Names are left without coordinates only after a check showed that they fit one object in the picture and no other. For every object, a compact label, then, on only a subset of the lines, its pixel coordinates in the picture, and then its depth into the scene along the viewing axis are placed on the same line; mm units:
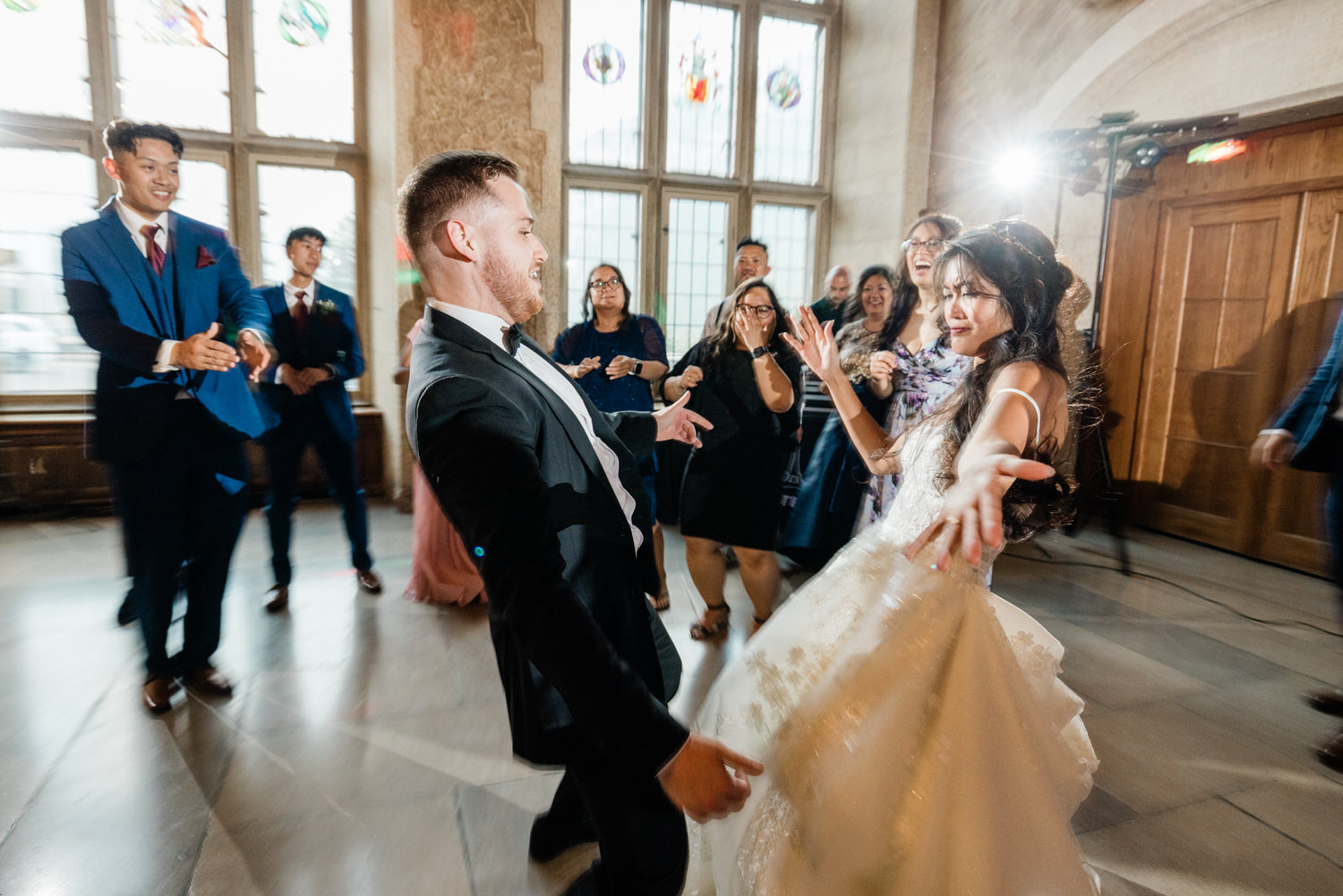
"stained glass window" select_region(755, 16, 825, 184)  5980
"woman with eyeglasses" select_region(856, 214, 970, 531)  2320
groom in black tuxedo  912
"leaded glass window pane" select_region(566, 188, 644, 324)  5688
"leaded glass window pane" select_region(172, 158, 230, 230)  5023
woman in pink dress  3178
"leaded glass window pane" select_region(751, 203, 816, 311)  6172
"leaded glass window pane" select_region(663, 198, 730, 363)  5949
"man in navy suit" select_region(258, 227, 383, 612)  3160
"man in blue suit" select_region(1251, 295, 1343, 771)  2164
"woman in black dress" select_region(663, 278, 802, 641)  2715
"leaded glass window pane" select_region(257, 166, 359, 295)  5215
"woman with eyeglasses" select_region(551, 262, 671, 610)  3262
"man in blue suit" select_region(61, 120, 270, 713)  2029
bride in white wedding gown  1147
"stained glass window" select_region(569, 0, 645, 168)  5508
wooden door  3912
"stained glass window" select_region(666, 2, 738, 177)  5754
